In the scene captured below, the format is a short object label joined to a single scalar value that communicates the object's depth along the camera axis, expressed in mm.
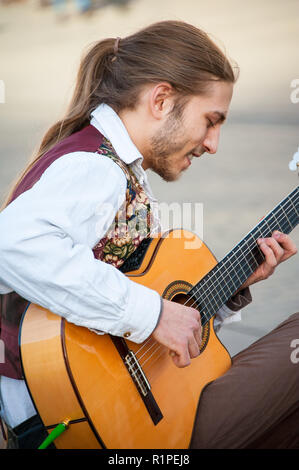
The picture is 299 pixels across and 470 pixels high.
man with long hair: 4032
